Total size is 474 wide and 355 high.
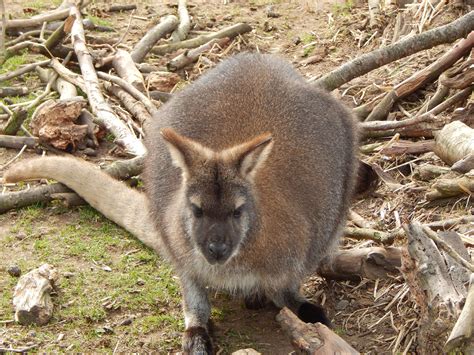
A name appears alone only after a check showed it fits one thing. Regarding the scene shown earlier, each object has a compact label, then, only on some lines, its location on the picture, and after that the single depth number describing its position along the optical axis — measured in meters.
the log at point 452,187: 5.32
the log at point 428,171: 5.79
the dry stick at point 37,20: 8.88
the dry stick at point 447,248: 4.03
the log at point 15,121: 6.92
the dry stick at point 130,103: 7.15
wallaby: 4.29
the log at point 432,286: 3.86
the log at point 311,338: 3.99
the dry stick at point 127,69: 7.73
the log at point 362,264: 4.94
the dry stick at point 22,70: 7.97
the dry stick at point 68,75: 7.70
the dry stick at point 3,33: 7.99
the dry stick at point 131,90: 7.27
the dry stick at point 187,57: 8.40
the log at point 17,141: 6.91
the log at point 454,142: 5.62
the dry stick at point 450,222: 5.00
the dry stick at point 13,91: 7.84
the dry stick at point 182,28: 9.12
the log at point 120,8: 10.00
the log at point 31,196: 6.12
